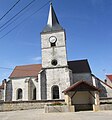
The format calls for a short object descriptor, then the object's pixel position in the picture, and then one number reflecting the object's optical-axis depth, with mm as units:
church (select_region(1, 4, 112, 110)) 25375
